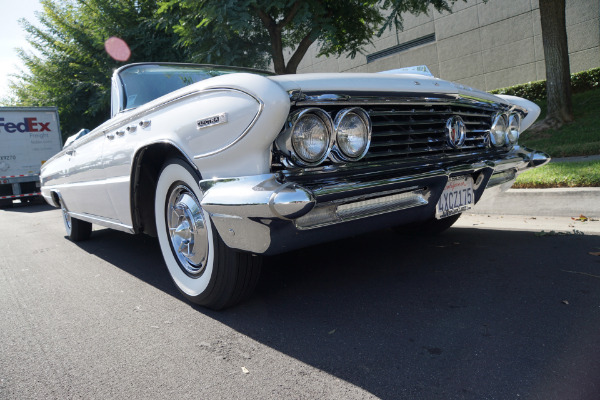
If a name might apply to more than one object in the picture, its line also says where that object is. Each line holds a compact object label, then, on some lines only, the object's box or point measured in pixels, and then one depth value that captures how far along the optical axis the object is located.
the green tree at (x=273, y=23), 8.60
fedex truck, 14.27
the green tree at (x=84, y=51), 13.64
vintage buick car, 2.14
